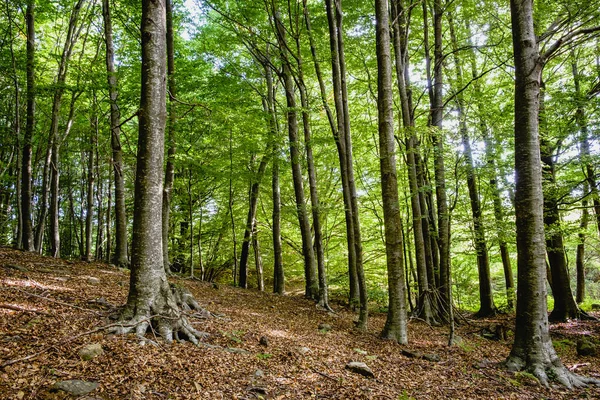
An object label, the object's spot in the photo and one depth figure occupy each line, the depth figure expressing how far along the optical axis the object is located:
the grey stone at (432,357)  5.95
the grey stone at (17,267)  6.77
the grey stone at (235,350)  4.62
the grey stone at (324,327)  7.49
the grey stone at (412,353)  6.04
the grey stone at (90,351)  3.35
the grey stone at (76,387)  2.74
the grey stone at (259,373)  4.01
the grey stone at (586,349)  7.02
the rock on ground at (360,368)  4.79
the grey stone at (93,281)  7.06
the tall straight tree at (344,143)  7.82
